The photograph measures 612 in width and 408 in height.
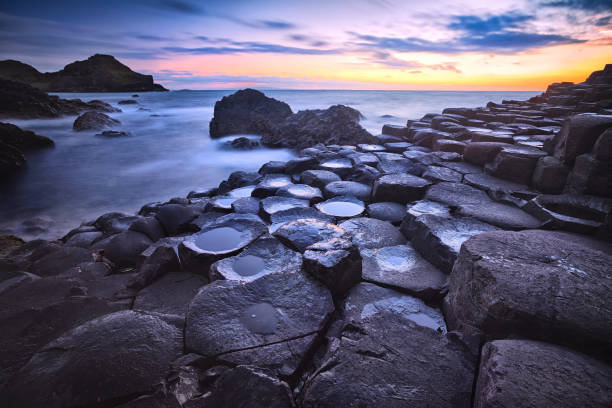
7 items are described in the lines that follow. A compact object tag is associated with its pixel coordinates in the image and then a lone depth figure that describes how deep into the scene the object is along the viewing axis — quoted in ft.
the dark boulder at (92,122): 52.95
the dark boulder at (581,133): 9.88
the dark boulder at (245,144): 39.42
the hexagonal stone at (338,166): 17.83
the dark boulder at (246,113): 48.29
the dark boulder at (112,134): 48.87
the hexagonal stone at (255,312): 5.95
